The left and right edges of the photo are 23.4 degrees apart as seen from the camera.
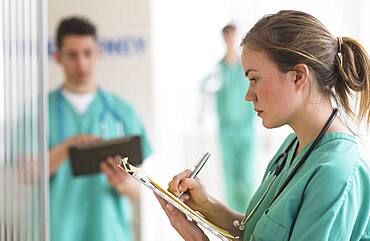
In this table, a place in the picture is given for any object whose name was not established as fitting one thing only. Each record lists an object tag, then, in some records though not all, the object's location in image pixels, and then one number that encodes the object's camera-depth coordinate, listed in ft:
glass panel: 5.94
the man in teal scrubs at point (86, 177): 11.01
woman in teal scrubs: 4.93
